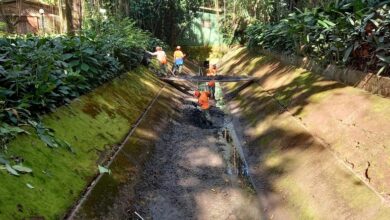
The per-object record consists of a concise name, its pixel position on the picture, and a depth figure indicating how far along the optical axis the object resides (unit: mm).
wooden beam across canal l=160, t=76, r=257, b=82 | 18938
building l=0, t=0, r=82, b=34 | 31359
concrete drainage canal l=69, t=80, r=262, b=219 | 6828
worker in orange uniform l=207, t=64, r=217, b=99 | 19422
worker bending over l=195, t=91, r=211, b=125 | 14820
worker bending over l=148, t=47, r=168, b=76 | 21581
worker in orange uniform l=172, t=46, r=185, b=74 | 23469
